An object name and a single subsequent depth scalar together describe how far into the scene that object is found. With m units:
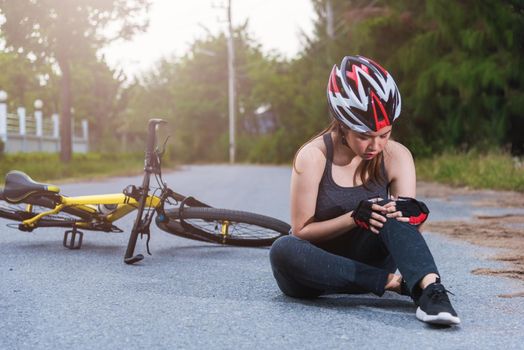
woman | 3.49
